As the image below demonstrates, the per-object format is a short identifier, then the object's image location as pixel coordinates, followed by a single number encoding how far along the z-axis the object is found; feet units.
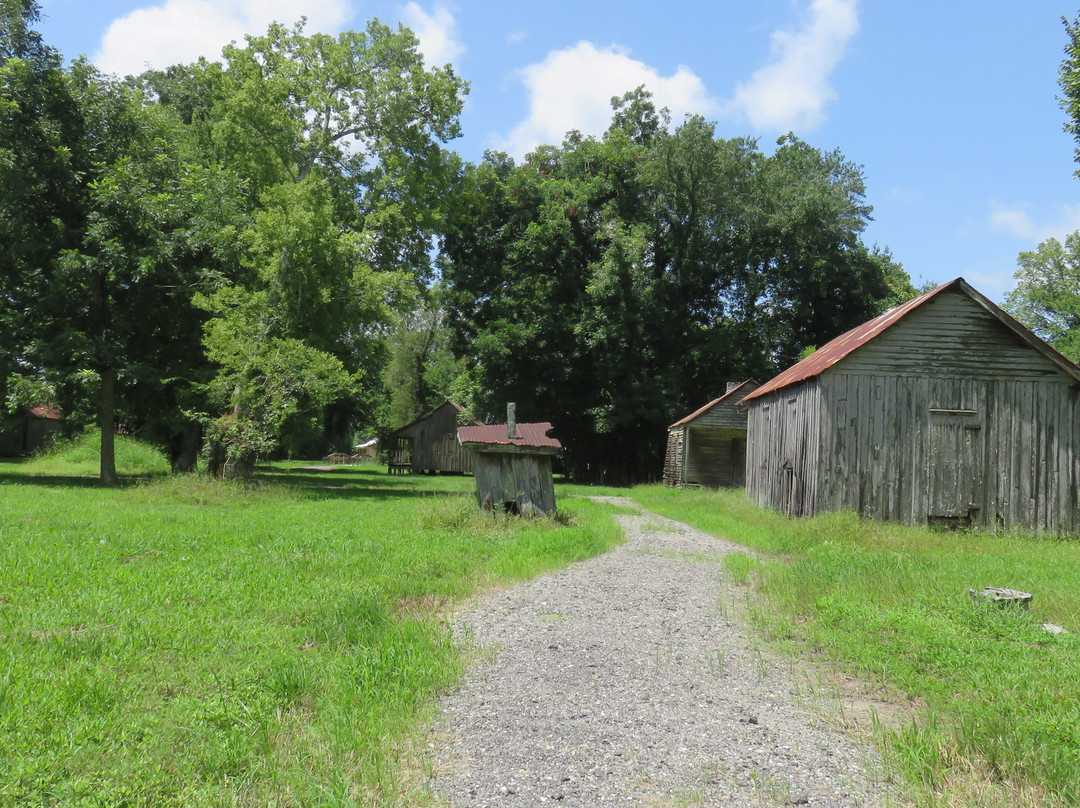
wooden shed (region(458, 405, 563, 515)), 48.80
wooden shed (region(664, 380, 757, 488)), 107.45
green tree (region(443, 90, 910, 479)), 124.26
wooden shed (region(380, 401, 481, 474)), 151.94
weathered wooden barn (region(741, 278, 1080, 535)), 51.26
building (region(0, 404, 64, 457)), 141.28
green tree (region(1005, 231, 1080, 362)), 159.84
